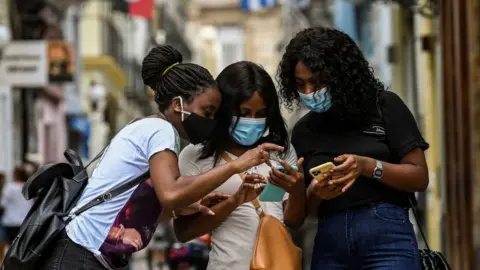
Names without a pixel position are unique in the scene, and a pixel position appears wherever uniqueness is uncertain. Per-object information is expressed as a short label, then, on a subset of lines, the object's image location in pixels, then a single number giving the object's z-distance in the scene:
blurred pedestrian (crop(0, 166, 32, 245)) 29.72
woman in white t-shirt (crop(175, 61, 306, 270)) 9.40
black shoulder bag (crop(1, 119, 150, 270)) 8.43
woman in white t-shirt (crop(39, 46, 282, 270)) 8.25
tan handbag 9.12
